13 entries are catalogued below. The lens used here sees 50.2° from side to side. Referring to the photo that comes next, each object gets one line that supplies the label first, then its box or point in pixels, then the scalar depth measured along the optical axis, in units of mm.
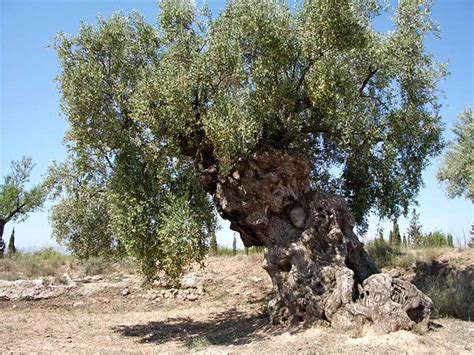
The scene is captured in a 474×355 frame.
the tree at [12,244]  31570
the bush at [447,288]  14477
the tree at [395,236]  23978
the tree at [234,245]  26711
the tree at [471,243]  22222
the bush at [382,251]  20895
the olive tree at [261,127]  12609
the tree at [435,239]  24734
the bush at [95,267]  23078
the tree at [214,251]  25234
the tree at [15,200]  33781
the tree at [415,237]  23772
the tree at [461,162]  27922
